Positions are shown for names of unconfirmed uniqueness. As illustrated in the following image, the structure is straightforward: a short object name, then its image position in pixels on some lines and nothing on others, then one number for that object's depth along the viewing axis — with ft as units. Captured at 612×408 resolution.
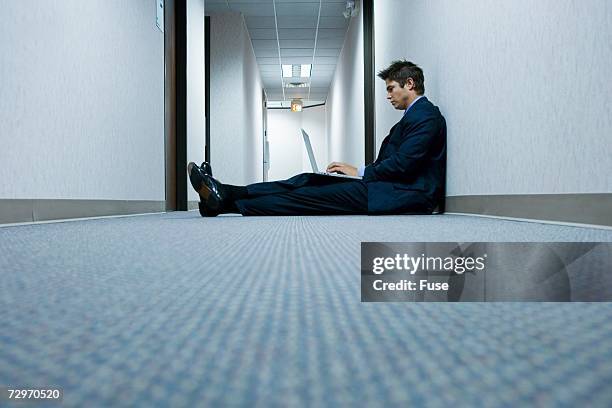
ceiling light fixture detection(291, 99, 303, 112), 36.47
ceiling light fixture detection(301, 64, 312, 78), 27.73
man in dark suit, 8.21
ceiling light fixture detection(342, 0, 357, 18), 17.38
